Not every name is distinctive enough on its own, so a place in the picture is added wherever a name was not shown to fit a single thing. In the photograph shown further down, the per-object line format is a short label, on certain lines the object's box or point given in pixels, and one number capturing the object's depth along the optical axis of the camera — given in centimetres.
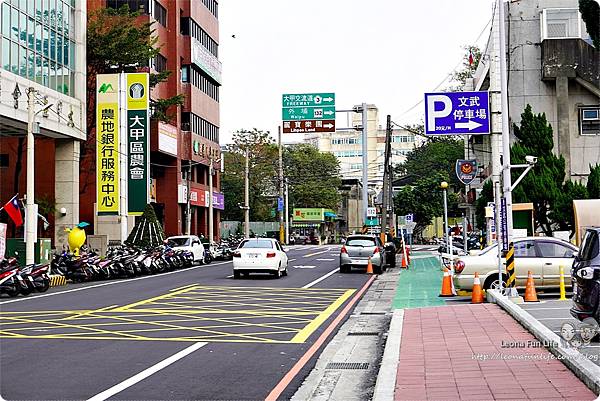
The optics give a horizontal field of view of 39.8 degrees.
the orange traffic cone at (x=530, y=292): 1830
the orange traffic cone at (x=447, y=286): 2198
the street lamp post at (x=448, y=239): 3446
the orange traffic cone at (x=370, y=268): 3366
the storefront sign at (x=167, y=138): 5376
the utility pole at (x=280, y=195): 7469
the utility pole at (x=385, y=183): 4597
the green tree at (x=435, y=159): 8198
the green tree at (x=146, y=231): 4156
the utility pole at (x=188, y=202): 5751
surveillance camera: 2102
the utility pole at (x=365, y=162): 4568
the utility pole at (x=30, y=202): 2775
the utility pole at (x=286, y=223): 8342
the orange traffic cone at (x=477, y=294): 1906
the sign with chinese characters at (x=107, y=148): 4059
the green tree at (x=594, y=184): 3053
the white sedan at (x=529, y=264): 2012
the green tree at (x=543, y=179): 3172
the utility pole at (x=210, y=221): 5607
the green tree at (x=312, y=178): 9431
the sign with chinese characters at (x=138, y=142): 4178
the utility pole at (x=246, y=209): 6412
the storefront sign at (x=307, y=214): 9094
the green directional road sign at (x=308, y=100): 4253
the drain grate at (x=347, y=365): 1152
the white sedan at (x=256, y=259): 2922
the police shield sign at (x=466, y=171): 3098
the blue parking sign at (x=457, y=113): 2647
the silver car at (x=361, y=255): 3391
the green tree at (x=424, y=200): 7675
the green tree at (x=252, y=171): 8681
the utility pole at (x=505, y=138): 1877
